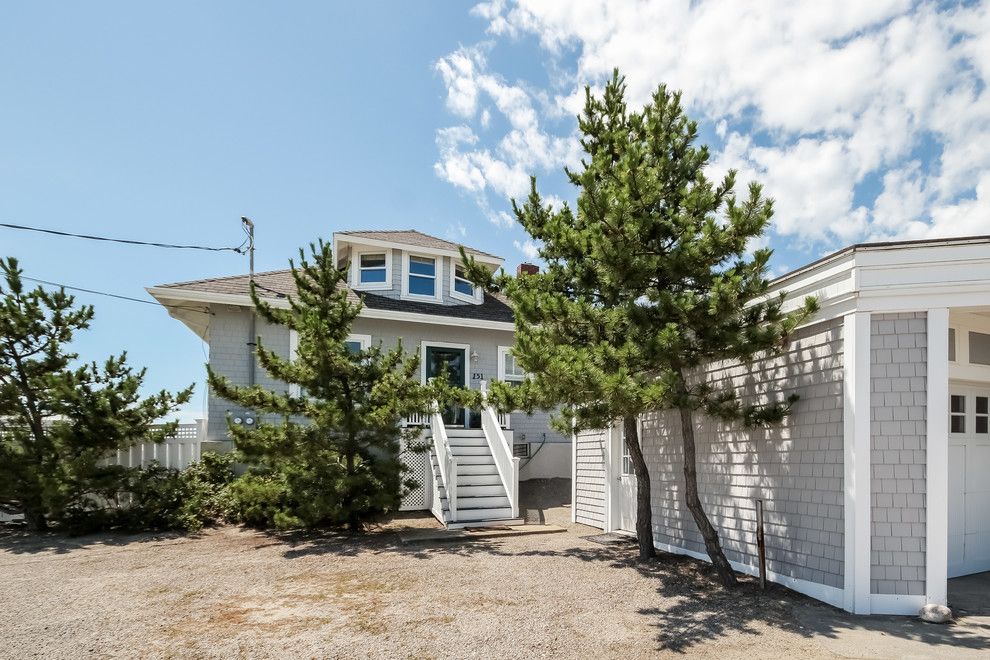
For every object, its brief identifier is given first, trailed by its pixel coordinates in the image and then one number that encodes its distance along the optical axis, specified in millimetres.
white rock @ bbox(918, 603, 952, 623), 4852
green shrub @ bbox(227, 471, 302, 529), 8789
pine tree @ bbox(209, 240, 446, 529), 8516
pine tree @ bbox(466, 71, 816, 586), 5637
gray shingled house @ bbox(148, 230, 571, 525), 10852
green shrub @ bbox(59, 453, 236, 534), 9295
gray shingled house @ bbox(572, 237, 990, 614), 5105
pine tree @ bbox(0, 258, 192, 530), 9000
